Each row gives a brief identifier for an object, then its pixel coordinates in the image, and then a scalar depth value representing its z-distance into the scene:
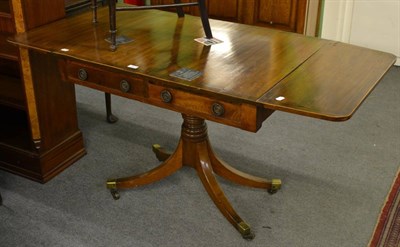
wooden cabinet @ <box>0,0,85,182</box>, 2.27
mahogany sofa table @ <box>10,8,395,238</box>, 1.69
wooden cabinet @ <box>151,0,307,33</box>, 3.53
